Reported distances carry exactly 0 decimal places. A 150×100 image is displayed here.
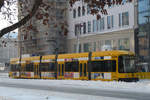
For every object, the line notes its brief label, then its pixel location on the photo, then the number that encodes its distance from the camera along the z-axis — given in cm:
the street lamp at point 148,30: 4745
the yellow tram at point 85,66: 3111
